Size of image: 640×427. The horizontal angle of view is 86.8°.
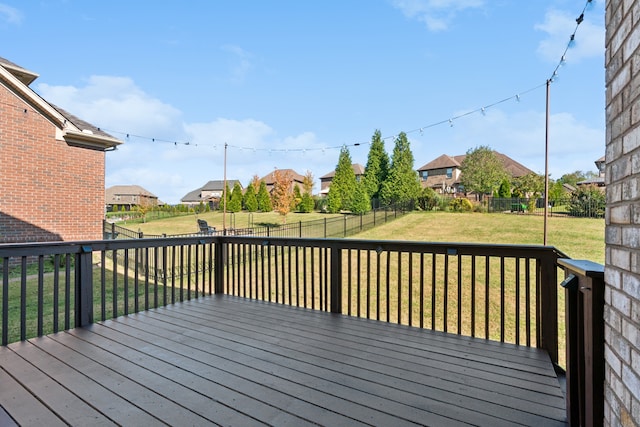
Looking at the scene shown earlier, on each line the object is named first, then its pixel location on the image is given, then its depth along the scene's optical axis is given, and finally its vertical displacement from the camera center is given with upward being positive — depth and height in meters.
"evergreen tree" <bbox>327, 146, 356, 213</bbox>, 25.00 +2.01
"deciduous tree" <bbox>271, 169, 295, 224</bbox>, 21.55 +1.27
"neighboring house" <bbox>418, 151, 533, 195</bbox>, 33.31 +4.33
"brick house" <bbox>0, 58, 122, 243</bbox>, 7.12 +1.00
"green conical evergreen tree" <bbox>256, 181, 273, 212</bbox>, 30.55 +1.23
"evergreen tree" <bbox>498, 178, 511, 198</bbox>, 20.78 +1.39
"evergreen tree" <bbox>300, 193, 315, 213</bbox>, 28.56 +0.81
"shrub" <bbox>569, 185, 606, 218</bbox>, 15.06 +0.40
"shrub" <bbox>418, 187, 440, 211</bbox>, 19.97 +0.69
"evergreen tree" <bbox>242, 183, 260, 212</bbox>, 30.68 +1.24
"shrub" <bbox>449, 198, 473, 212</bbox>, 18.69 +0.42
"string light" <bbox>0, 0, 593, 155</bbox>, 4.68 +2.70
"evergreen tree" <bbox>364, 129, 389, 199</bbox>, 24.19 +3.29
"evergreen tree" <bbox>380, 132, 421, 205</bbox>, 22.08 +2.34
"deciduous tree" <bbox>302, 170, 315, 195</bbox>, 32.15 +3.04
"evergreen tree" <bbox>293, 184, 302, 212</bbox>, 29.25 +1.27
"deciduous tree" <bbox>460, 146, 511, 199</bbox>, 24.12 +3.00
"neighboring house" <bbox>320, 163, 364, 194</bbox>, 46.38 +5.12
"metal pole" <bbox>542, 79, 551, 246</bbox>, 9.15 +1.79
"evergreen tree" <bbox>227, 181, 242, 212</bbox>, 31.31 +1.18
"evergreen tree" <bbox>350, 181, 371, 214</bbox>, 22.83 +0.80
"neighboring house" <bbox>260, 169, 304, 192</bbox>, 50.16 +5.35
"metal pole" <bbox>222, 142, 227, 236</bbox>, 17.42 +2.68
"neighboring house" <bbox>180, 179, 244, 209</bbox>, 60.81 +3.89
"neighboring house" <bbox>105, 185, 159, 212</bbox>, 50.72 +2.88
